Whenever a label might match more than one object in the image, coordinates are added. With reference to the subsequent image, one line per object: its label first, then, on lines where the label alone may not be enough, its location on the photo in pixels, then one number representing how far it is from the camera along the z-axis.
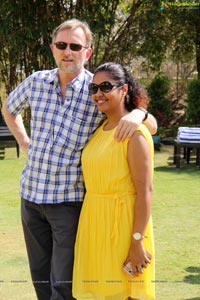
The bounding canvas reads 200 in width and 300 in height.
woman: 2.96
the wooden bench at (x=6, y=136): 12.26
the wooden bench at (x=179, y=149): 10.24
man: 3.19
